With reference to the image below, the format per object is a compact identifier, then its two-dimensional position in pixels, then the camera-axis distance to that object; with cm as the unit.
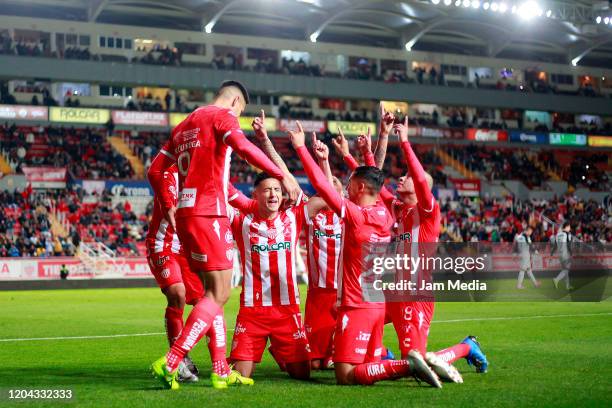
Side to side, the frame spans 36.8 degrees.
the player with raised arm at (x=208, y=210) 768
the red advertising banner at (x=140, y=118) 5162
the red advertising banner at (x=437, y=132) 6036
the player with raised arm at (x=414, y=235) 838
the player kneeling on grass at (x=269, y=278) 903
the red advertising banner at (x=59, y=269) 3350
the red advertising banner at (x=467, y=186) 5491
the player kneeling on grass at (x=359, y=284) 809
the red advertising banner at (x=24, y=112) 4894
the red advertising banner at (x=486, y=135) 6222
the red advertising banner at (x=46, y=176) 4500
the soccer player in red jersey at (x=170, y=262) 916
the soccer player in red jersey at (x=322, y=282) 983
